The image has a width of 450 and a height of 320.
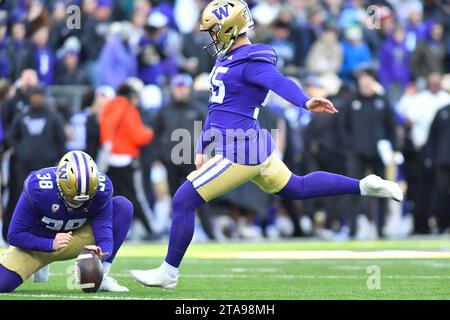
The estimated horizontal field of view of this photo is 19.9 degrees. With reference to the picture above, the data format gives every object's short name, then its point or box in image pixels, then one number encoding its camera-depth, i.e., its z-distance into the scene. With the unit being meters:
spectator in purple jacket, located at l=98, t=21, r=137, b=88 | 17.52
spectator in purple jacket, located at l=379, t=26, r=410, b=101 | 18.73
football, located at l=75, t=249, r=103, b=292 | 8.28
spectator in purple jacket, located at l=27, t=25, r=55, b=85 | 16.42
